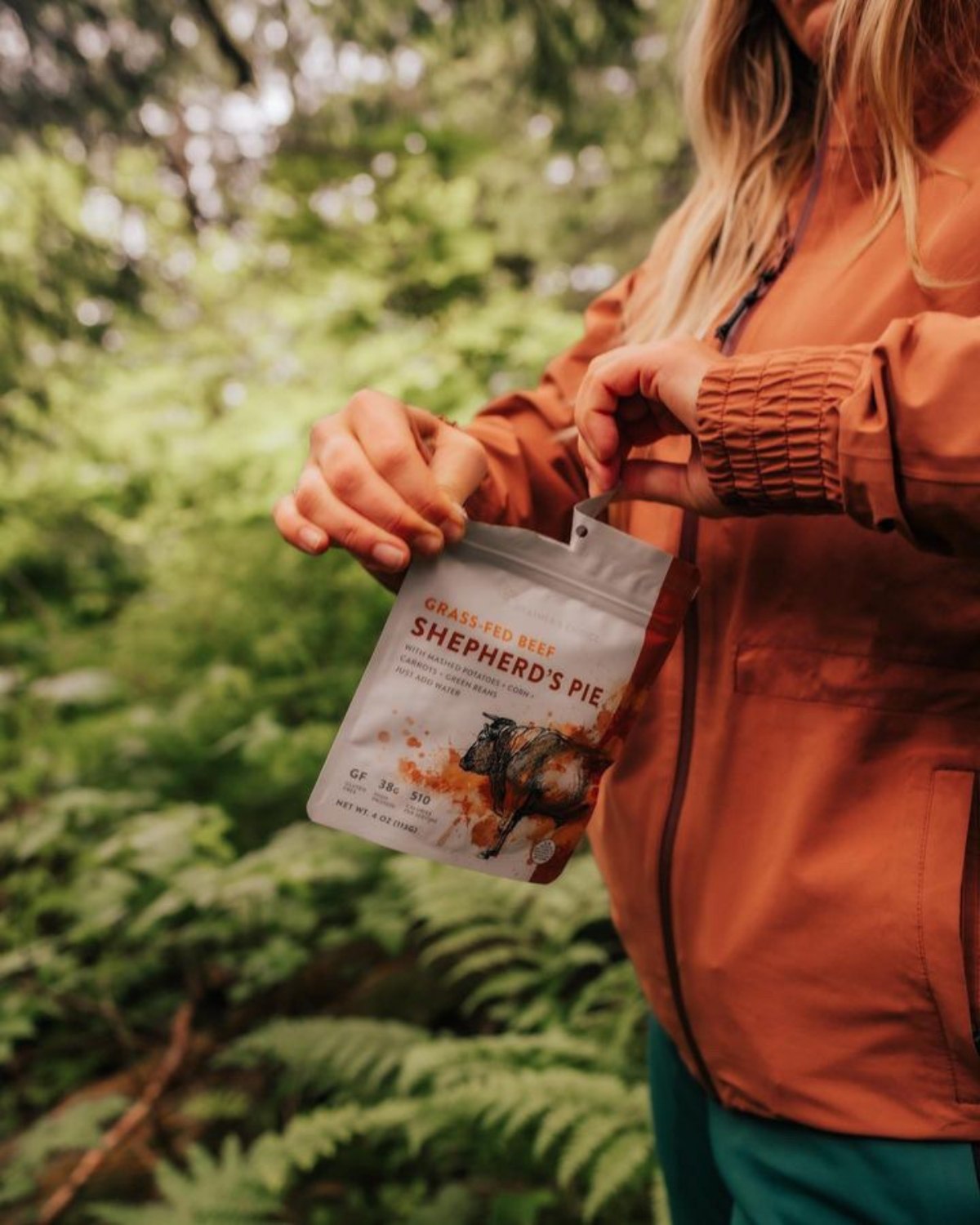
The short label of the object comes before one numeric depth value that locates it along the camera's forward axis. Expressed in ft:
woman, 2.71
